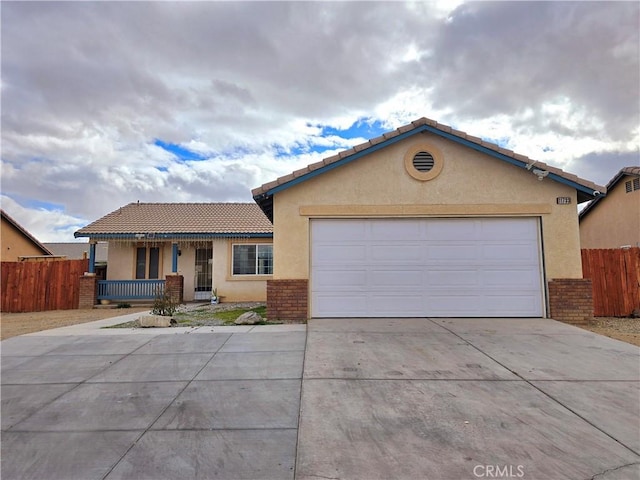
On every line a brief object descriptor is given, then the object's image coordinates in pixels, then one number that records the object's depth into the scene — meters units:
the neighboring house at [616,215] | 17.00
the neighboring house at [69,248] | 38.35
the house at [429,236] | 9.27
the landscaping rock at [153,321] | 9.05
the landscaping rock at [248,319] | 9.02
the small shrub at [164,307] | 10.50
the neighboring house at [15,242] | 20.89
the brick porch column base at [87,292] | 15.43
